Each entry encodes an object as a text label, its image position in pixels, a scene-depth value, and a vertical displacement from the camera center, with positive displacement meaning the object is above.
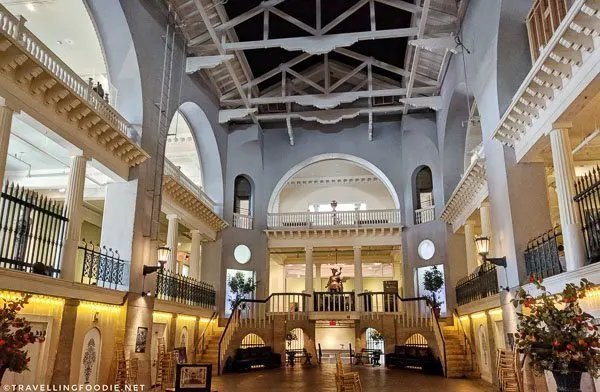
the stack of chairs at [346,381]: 7.57 -0.87
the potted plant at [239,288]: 18.12 +1.44
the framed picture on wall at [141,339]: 10.84 -0.30
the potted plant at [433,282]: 17.05 +1.58
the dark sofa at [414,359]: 14.27 -1.00
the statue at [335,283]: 19.42 +1.77
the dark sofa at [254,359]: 15.15 -1.07
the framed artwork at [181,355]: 11.83 -0.71
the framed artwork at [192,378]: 8.91 -0.97
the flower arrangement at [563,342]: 4.58 -0.15
